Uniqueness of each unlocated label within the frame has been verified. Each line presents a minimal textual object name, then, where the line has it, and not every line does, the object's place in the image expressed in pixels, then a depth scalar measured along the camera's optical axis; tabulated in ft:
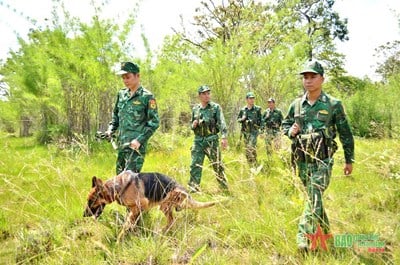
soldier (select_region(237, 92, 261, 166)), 27.80
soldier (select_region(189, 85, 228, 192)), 18.49
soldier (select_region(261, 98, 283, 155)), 29.94
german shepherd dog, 10.35
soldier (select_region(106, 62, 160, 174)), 13.07
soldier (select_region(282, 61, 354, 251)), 9.76
